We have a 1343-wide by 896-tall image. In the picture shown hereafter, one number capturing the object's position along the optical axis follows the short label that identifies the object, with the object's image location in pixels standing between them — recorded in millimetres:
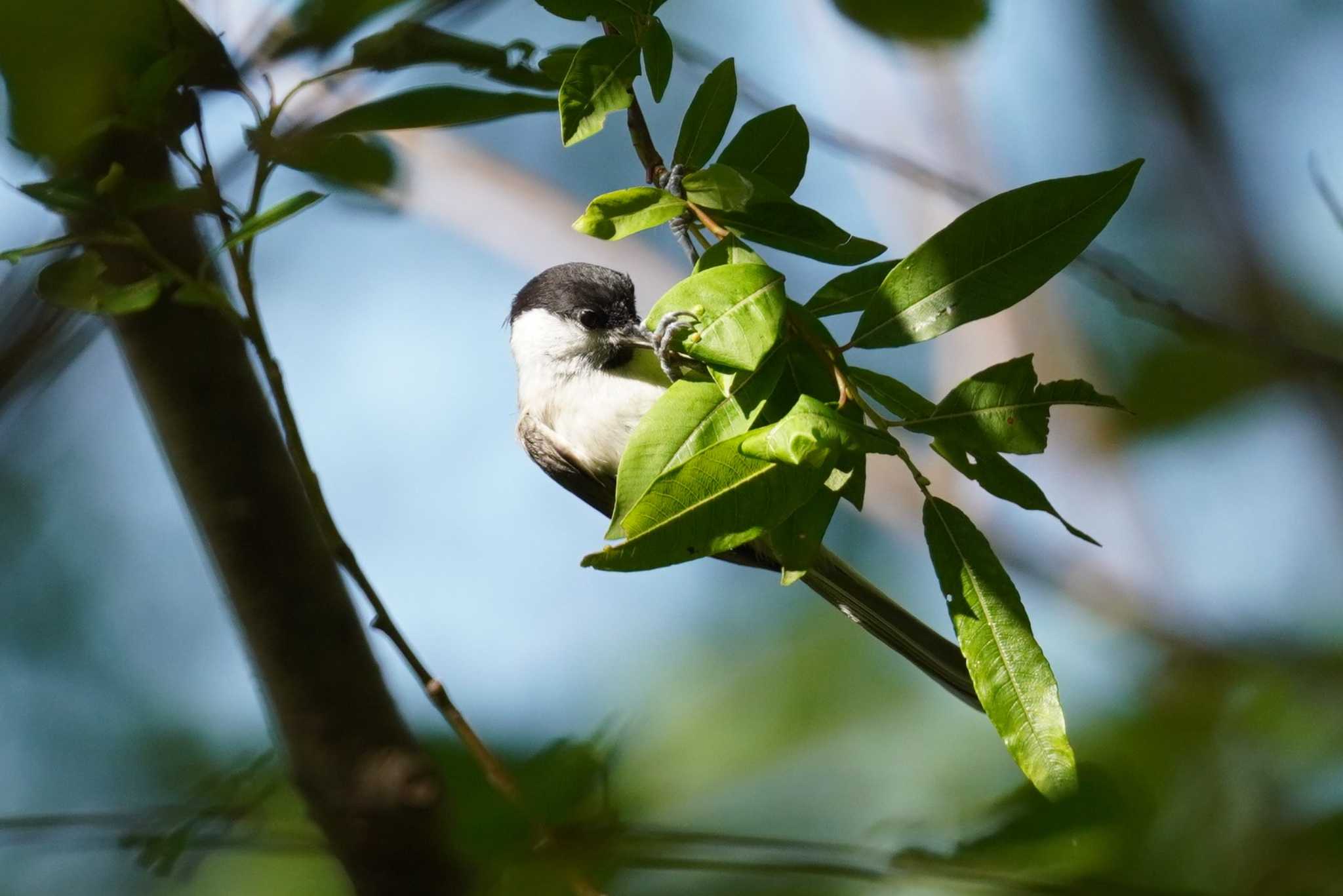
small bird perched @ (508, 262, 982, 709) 5422
